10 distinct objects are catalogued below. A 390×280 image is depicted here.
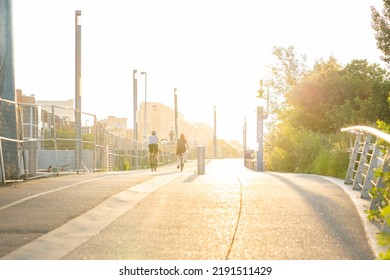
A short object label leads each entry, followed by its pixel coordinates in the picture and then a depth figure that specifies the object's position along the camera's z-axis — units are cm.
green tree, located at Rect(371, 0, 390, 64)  3422
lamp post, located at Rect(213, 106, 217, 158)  9156
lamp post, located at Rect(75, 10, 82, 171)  2906
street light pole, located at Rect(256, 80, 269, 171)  2970
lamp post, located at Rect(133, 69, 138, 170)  5206
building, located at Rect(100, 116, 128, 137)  10146
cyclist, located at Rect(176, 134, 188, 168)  2803
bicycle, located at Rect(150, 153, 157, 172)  2786
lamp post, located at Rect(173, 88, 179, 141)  7400
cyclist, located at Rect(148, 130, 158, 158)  2734
